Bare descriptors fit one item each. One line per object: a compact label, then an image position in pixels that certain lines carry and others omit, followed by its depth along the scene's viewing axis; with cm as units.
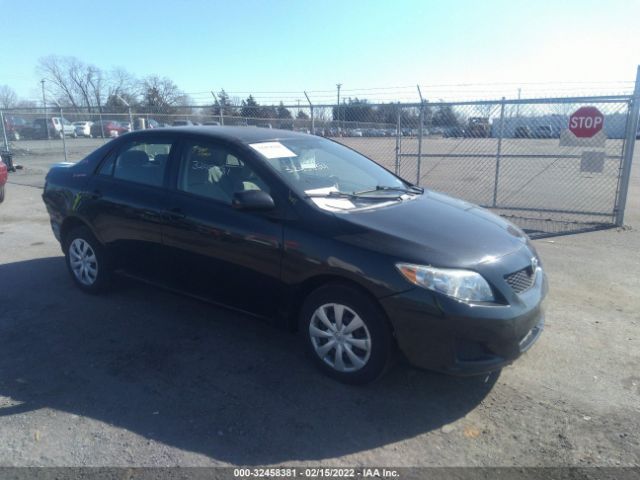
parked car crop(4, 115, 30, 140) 2345
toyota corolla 306
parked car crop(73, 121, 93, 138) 3469
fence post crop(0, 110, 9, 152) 1707
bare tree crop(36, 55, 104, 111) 6662
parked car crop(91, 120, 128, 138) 2899
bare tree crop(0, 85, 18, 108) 6182
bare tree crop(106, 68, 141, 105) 5943
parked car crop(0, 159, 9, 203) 993
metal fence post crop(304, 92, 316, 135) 1086
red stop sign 834
